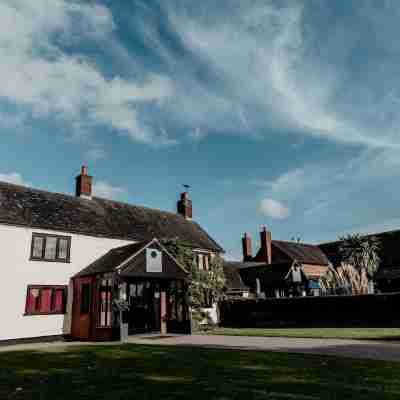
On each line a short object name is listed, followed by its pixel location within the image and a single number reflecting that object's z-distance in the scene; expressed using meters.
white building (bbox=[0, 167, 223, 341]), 19.12
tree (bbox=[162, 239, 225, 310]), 23.30
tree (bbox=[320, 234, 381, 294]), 30.96
